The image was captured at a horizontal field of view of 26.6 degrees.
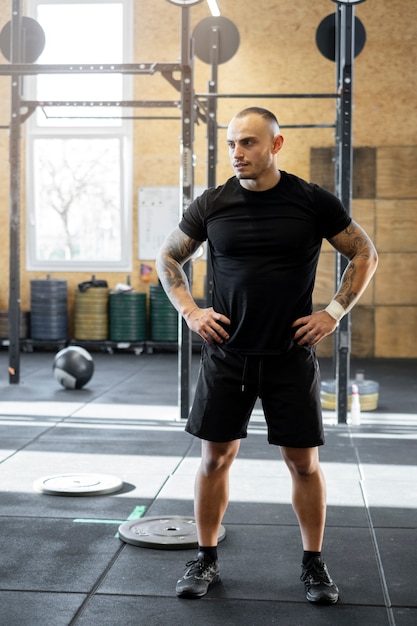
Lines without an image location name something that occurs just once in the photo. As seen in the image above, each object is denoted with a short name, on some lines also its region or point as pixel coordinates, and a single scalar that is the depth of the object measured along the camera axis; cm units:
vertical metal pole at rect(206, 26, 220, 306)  716
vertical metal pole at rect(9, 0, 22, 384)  652
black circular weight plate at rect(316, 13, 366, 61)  703
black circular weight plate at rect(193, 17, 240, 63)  745
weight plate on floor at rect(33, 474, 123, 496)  364
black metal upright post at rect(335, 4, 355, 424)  532
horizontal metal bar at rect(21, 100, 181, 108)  591
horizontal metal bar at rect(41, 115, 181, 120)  646
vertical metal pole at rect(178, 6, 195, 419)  530
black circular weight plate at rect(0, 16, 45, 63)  715
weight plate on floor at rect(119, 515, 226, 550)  294
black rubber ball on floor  661
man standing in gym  238
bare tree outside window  963
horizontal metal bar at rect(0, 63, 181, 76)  529
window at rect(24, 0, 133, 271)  959
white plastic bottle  539
